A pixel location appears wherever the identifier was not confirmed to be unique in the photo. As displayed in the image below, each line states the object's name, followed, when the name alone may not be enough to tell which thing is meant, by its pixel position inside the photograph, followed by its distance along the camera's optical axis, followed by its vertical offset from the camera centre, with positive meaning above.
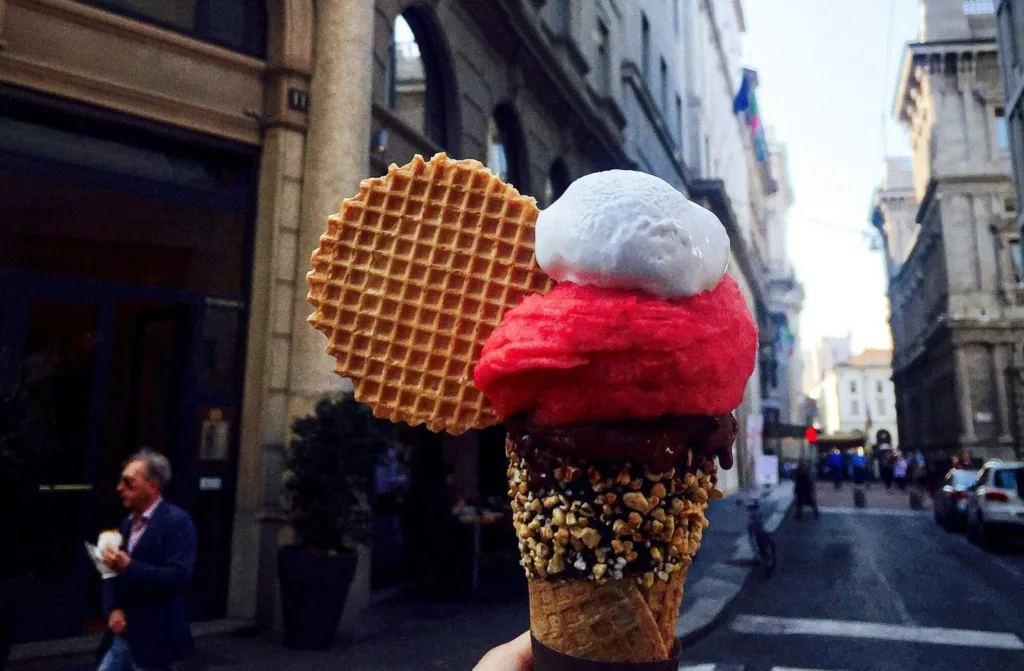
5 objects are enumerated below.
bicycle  11.41 -1.57
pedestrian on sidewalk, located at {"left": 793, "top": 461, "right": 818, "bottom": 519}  21.98 -1.41
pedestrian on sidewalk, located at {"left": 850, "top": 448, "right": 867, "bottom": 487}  34.14 -1.26
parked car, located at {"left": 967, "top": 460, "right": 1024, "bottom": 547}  14.72 -1.33
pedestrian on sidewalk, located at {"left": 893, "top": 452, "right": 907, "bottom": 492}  38.22 -1.70
